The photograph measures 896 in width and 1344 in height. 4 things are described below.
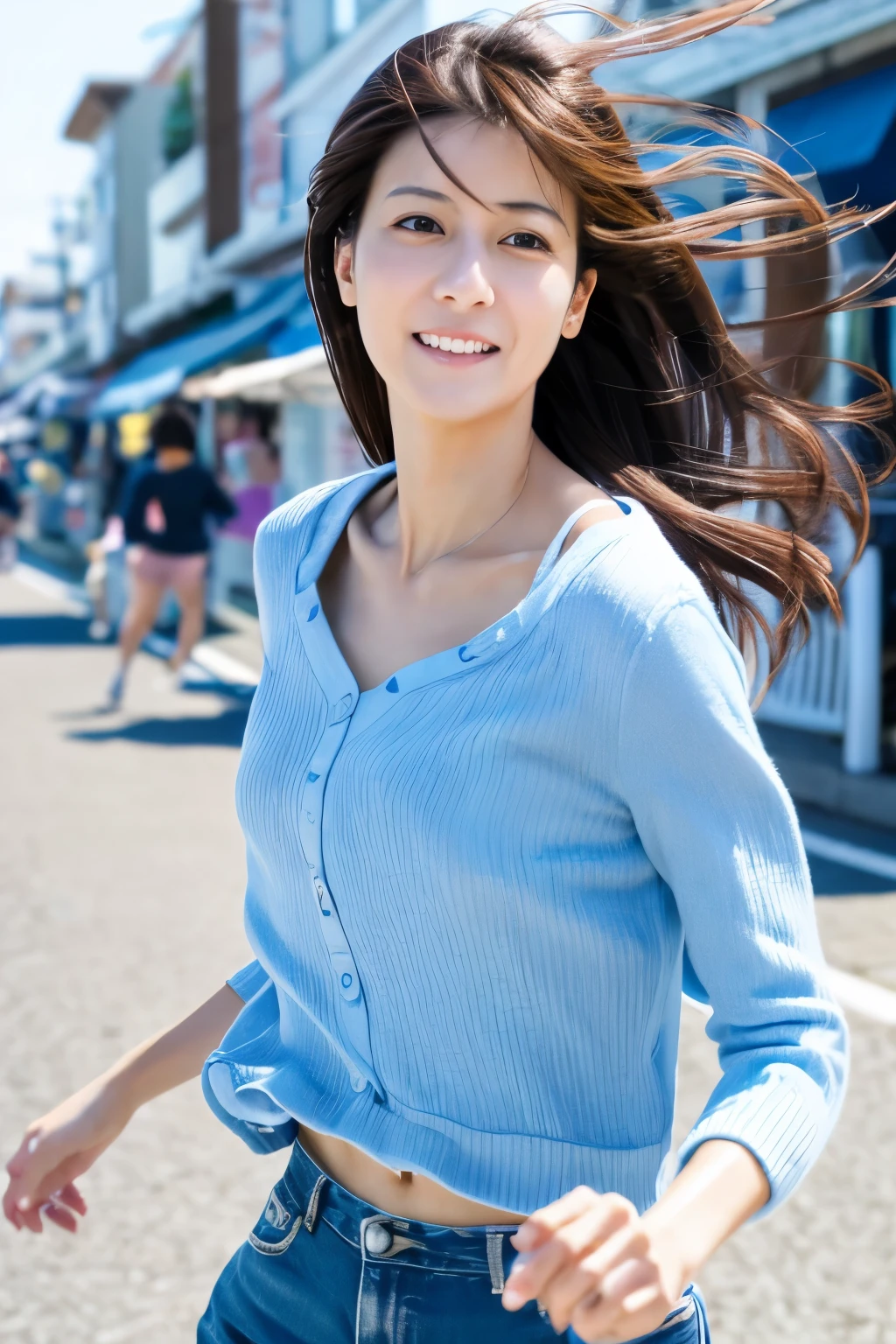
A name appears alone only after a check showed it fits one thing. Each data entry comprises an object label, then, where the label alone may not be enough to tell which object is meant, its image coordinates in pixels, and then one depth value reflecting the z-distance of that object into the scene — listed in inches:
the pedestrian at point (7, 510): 769.3
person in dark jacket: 397.1
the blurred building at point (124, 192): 1304.1
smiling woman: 45.0
